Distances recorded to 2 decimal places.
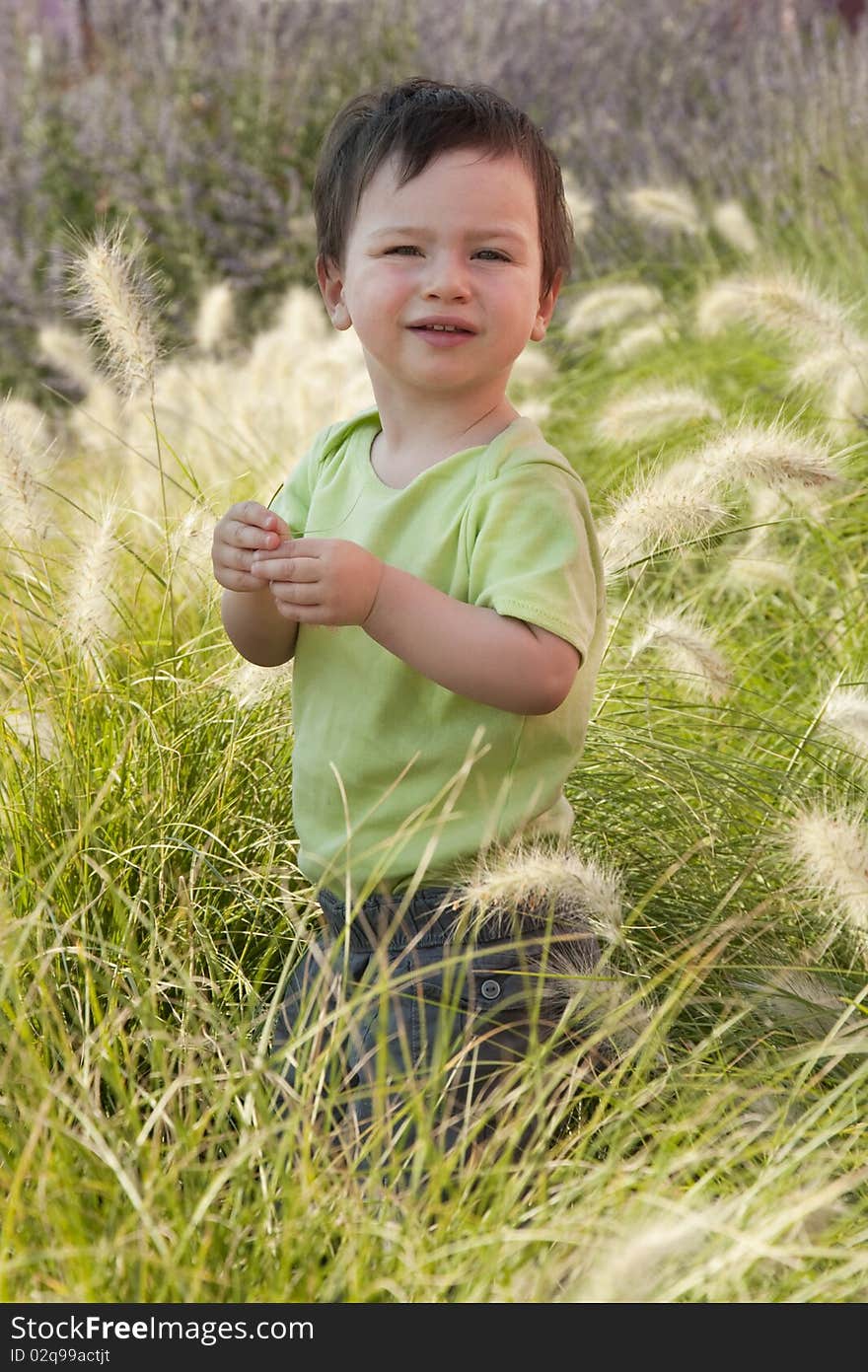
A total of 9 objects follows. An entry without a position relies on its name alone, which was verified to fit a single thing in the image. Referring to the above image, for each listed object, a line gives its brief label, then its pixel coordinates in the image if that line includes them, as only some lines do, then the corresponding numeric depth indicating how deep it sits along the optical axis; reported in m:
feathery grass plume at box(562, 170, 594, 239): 3.65
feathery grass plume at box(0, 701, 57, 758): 2.00
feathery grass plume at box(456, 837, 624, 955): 1.44
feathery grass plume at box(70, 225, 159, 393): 2.04
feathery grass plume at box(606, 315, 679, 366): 3.32
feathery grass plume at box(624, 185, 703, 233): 3.37
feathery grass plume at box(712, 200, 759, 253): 3.81
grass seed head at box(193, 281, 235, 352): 3.20
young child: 1.52
